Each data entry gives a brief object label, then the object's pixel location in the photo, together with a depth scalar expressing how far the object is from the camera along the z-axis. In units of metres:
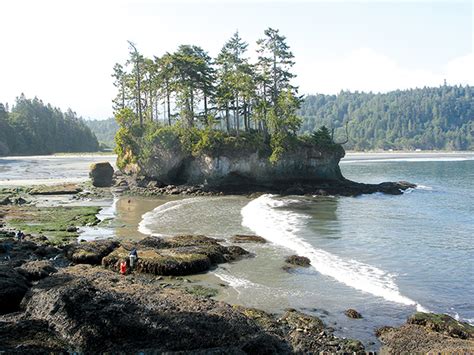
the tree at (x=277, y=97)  60.34
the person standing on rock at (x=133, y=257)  23.36
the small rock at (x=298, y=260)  24.92
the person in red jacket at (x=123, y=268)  22.94
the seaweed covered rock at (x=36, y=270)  20.39
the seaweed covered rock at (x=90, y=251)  24.84
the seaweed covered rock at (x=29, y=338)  12.80
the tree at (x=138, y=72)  65.50
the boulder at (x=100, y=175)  63.38
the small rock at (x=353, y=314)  17.94
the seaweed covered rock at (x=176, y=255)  23.39
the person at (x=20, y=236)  28.94
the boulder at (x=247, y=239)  30.16
